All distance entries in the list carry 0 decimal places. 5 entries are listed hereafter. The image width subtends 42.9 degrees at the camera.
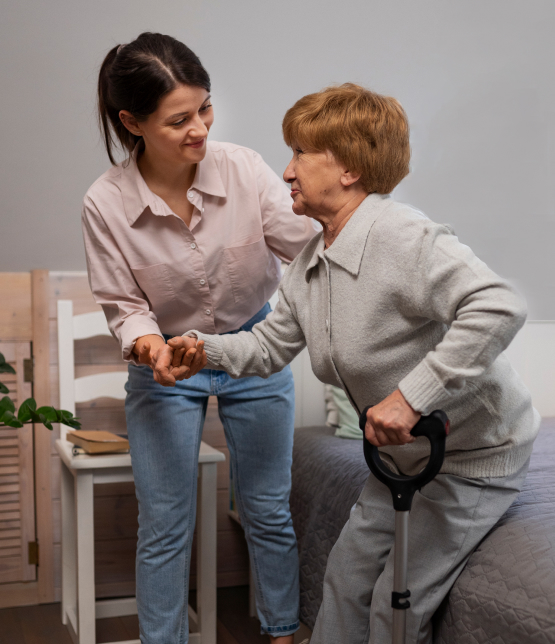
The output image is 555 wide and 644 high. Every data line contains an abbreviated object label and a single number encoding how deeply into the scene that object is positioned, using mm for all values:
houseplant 1470
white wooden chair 1826
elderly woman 1085
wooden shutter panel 2225
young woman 1483
